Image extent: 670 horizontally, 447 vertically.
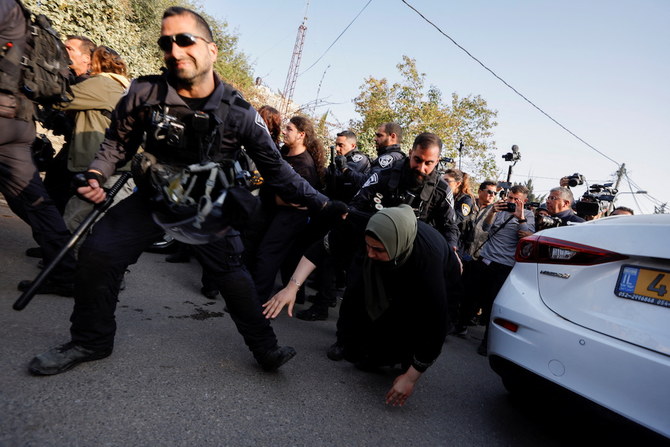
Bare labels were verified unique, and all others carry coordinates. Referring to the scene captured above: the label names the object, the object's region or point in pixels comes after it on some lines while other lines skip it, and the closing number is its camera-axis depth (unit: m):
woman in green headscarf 2.17
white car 1.70
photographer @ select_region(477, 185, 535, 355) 4.21
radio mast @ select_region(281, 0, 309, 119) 26.69
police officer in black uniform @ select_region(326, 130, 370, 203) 4.59
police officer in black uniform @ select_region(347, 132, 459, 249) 3.30
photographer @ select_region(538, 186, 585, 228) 4.33
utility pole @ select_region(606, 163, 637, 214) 25.98
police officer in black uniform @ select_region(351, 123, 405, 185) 4.60
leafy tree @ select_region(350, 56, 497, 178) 22.23
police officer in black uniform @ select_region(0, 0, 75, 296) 2.45
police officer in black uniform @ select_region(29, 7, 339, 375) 1.94
